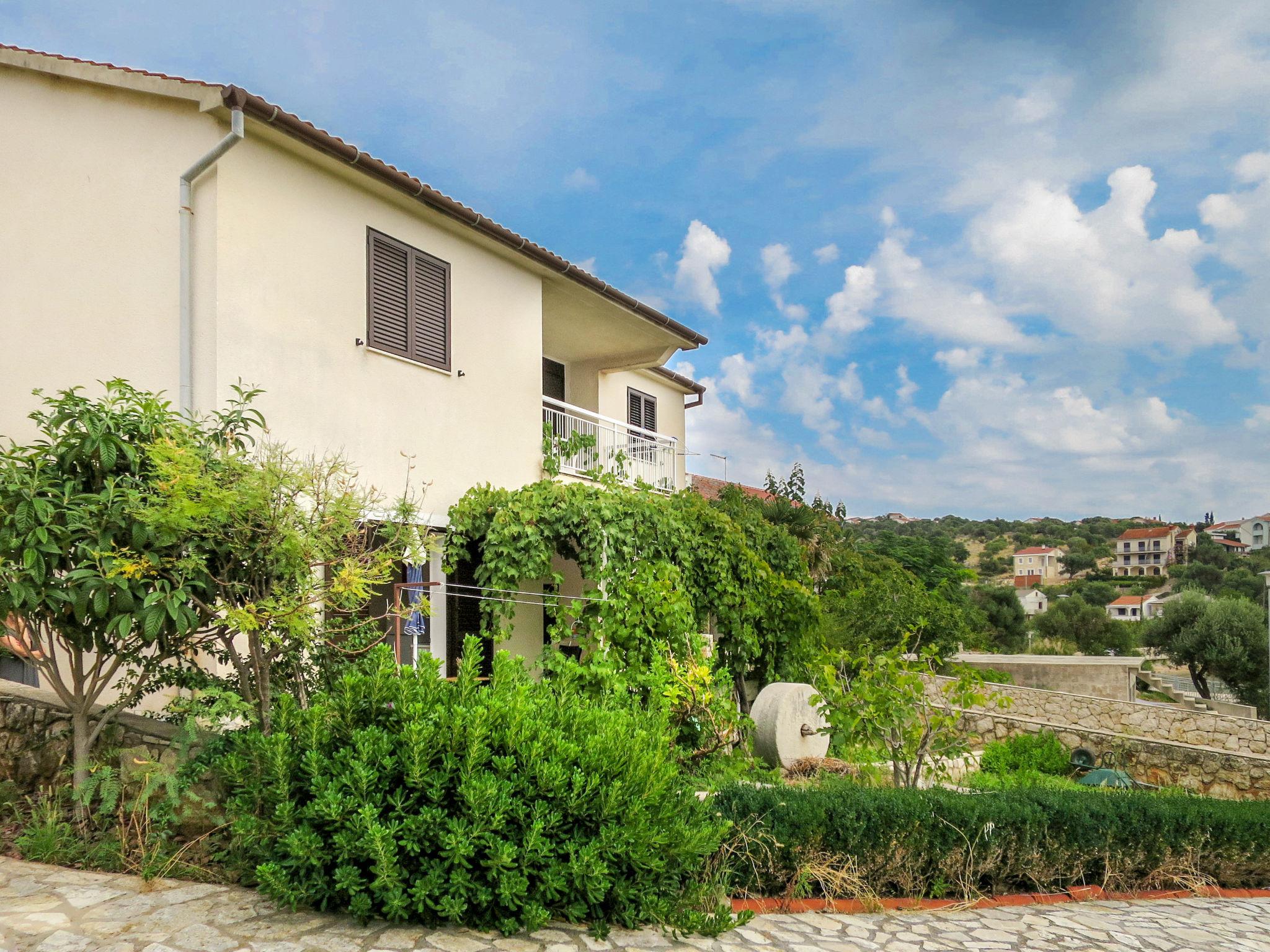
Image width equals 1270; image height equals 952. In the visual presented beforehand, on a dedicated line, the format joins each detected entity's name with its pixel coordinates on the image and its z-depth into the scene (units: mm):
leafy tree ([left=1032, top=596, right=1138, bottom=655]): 42156
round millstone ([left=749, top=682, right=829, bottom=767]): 10852
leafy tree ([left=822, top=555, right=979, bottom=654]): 18312
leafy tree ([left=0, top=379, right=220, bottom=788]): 5367
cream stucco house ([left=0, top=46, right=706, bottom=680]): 8117
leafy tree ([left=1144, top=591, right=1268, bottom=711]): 32625
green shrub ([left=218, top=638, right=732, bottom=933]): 4355
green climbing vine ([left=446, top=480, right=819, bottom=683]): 9695
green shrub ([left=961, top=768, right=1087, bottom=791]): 10291
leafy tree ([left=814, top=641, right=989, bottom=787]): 8305
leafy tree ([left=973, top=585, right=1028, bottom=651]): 40062
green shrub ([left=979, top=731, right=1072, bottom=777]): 15359
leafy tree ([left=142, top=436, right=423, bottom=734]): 5445
